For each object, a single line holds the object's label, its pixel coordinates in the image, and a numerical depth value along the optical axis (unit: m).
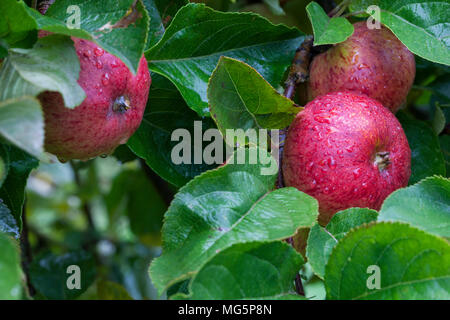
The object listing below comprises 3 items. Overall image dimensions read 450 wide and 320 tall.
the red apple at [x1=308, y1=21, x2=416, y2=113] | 0.75
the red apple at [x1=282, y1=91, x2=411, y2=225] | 0.71
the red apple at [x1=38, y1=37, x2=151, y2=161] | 0.67
